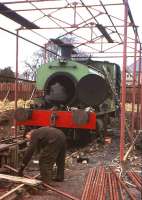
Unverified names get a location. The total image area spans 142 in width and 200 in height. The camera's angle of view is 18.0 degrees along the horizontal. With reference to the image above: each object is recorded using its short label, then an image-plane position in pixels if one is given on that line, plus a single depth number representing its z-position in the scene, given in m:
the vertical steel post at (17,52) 13.22
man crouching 8.60
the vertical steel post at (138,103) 17.80
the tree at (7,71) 35.16
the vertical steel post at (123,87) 10.13
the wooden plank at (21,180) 7.64
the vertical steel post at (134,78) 13.84
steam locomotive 12.17
